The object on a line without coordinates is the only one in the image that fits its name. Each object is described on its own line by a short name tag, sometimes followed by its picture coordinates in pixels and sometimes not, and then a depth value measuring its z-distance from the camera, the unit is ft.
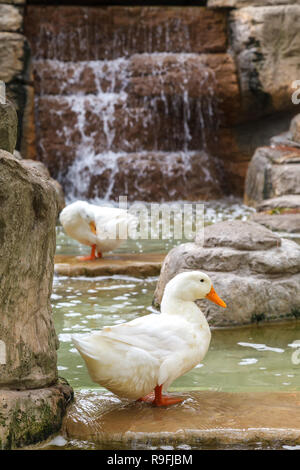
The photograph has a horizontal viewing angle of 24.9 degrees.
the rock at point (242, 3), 45.83
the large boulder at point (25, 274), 9.25
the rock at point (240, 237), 17.44
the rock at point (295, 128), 44.32
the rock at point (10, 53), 43.27
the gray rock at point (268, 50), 45.50
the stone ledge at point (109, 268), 22.49
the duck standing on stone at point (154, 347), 9.40
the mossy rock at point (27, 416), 8.86
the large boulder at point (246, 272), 16.42
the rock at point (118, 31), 49.19
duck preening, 23.08
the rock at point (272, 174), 37.47
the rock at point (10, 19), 43.78
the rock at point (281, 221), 29.73
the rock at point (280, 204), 34.30
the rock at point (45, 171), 37.01
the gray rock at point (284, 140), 43.32
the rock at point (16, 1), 44.92
